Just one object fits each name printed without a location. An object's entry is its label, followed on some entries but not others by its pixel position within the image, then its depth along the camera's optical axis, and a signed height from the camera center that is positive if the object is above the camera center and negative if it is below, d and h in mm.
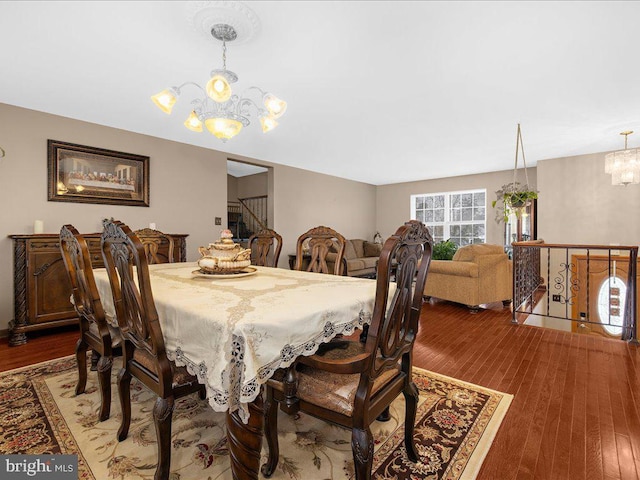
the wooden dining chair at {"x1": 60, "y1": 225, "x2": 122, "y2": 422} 1603 -456
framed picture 3467 +739
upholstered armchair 4102 -522
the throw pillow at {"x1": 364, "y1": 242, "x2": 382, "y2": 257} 7160 -251
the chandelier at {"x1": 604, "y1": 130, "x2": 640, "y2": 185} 3873 +927
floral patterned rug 1381 -1020
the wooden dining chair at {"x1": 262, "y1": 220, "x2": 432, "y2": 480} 1082 -545
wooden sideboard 2973 -501
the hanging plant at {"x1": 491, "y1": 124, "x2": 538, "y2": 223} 3797 +523
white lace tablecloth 998 -316
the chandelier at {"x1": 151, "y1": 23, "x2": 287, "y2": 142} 1878 +881
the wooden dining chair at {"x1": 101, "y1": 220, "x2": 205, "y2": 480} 1156 -381
